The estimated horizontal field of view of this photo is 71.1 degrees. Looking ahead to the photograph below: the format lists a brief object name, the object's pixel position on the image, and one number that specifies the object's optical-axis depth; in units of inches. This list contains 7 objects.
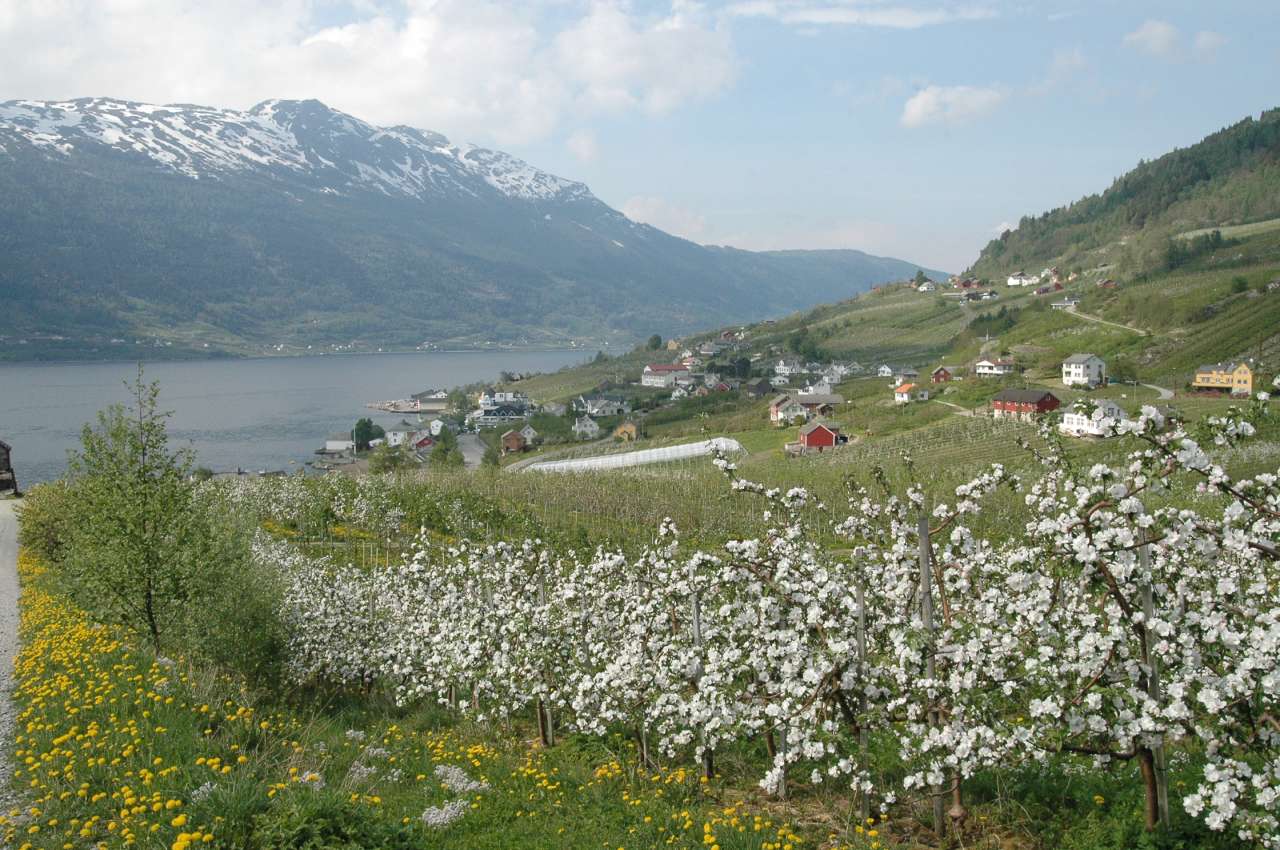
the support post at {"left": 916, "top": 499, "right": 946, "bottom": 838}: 293.4
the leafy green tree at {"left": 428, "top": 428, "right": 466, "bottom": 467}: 2578.7
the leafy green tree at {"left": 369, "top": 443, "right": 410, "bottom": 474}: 2539.4
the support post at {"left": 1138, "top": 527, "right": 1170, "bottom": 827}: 253.4
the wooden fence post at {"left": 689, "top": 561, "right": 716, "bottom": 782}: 363.9
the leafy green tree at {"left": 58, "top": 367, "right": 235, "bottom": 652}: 574.6
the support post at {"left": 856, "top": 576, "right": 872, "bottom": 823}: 302.5
